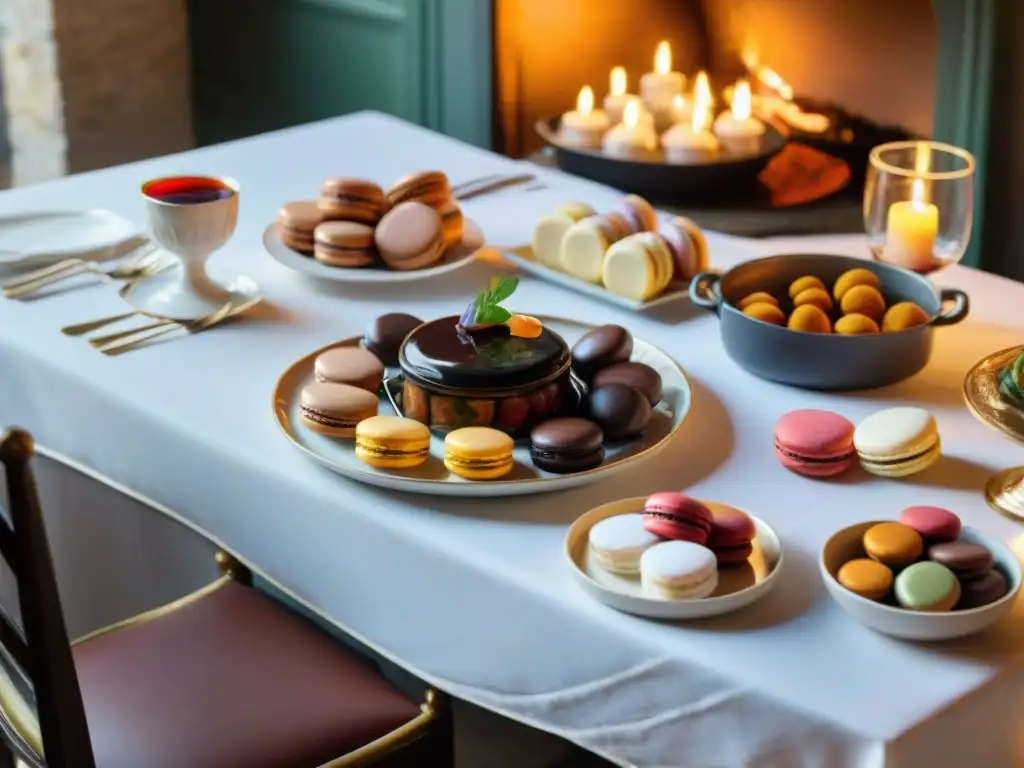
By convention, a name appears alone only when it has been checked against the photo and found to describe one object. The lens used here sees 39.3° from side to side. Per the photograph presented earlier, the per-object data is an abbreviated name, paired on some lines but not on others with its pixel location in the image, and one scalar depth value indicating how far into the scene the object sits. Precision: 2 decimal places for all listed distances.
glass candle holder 1.51
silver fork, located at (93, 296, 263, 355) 1.45
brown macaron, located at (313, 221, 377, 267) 1.58
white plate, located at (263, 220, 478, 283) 1.57
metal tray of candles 2.30
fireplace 2.80
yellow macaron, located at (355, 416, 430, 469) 1.17
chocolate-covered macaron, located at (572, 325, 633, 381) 1.30
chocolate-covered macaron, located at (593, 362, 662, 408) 1.25
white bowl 0.95
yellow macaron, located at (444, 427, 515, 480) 1.15
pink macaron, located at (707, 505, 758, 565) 1.05
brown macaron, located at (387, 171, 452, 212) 1.63
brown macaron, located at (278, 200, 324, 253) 1.63
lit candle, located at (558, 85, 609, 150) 2.53
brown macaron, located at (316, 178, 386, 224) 1.61
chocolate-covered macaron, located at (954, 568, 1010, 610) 0.98
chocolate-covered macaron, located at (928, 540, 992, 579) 0.99
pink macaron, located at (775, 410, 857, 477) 1.18
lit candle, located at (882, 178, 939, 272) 1.52
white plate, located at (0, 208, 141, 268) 1.63
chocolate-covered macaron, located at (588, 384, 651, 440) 1.21
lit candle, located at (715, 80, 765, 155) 2.43
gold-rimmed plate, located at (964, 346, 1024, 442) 1.16
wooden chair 1.28
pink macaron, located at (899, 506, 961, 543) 1.02
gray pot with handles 1.31
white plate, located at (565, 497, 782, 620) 1.00
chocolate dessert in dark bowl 1.21
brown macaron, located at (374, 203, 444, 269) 1.59
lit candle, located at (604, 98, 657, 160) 2.41
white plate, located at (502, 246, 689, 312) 1.53
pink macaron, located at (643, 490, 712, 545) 1.05
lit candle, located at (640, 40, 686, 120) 2.79
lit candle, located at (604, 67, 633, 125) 2.68
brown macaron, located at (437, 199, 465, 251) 1.65
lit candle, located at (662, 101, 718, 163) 2.35
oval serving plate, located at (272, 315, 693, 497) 1.16
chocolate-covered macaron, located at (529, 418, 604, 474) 1.17
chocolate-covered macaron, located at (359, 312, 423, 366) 1.35
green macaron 0.96
